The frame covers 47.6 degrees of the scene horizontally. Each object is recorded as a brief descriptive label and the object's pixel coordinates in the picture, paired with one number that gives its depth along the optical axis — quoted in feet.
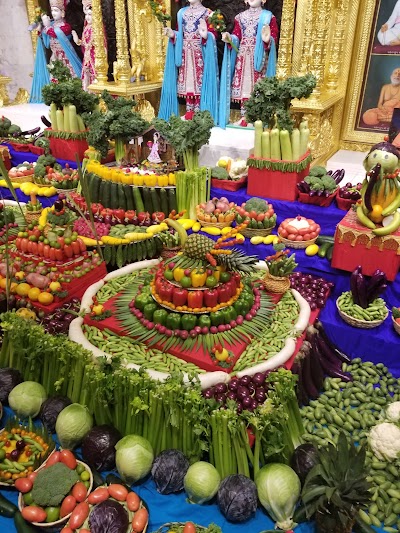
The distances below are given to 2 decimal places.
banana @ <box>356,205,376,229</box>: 12.90
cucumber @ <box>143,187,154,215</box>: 17.62
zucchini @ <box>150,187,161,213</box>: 17.53
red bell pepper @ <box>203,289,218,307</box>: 10.96
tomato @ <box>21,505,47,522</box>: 7.59
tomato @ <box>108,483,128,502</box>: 7.90
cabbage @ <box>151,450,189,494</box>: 8.34
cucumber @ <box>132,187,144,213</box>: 17.63
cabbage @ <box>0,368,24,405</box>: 10.08
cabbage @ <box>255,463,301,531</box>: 7.83
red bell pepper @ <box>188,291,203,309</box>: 10.91
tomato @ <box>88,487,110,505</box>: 7.78
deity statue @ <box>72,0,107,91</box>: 26.78
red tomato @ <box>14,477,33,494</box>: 7.95
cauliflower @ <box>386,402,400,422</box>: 9.94
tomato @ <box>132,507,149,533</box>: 7.54
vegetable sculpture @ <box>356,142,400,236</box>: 12.24
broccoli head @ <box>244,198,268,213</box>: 15.74
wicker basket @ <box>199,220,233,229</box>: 16.17
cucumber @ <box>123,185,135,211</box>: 17.81
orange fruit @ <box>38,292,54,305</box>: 12.55
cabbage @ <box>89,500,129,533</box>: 7.31
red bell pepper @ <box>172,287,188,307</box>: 10.96
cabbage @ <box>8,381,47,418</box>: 9.66
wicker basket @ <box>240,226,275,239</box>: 15.58
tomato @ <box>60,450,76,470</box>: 8.32
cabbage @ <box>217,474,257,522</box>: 7.85
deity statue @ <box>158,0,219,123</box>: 23.32
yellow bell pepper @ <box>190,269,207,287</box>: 10.80
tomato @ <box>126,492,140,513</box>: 7.78
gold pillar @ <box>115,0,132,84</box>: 25.18
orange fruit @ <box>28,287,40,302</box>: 12.67
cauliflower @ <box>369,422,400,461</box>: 9.00
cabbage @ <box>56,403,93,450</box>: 8.96
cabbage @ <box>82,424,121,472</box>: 8.65
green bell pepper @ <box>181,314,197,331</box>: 10.96
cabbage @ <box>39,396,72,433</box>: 9.46
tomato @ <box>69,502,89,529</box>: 7.47
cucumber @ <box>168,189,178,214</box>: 17.48
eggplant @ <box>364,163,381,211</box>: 12.24
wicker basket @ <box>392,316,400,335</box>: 11.76
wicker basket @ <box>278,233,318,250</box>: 14.62
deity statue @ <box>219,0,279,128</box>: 21.84
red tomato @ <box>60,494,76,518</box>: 7.70
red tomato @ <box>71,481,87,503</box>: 7.86
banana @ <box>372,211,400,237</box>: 12.58
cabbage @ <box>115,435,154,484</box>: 8.31
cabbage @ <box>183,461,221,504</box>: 8.06
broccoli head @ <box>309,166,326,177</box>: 16.87
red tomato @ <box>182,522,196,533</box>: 7.33
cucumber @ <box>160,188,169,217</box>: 17.53
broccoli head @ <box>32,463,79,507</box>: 7.74
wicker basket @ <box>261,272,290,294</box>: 12.53
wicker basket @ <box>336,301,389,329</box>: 11.83
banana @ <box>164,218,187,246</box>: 11.07
